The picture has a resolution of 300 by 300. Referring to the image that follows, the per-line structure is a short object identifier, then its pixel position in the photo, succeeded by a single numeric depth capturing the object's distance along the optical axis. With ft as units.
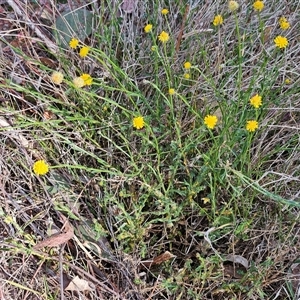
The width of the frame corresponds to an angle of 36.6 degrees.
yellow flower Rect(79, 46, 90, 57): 3.12
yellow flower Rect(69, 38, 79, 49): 3.27
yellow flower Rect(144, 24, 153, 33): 3.15
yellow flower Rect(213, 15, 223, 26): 3.10
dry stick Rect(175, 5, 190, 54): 3.56
